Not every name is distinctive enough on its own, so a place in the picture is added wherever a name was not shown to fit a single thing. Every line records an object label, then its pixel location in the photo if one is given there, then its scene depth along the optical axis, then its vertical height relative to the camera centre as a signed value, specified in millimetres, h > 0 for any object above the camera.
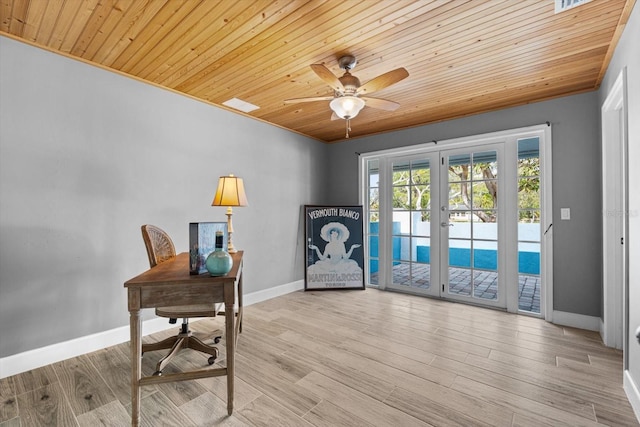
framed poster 4340 -510
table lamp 2598 +191
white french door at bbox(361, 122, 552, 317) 3350 -72
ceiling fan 2086 +988
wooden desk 1520 -461
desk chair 1979 -681
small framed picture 1696 -186
